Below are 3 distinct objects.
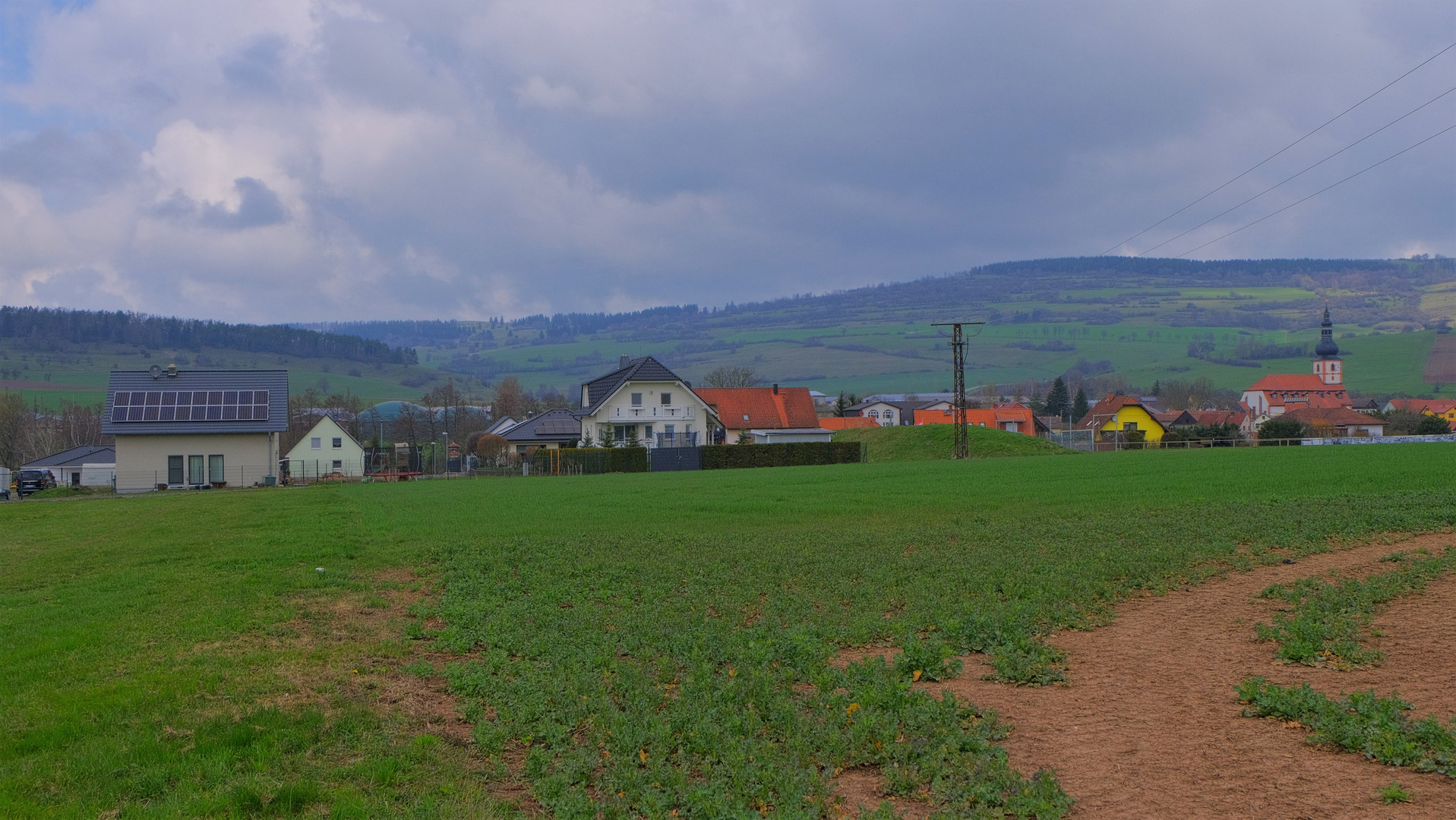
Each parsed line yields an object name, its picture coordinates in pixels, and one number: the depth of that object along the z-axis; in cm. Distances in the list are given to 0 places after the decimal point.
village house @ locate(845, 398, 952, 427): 12912
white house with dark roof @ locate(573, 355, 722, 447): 7484
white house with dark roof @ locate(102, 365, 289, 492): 5528
